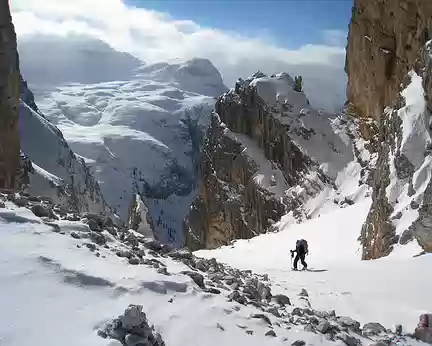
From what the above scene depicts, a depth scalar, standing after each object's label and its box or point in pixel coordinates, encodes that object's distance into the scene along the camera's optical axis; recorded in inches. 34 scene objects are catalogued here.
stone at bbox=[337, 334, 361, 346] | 309.0
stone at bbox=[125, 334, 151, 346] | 243.1
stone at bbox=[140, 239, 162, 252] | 463.1
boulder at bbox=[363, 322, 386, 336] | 350.1
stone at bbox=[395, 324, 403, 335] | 370.5
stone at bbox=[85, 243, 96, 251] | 374.0
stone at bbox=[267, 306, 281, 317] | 346.6
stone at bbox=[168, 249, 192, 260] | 460.1
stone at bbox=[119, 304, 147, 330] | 251.3
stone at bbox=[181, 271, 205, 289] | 368.4
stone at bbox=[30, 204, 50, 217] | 425.1
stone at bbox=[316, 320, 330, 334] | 318.0
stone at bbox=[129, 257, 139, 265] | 368.2
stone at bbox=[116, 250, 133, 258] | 382.0
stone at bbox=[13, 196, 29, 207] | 445.1
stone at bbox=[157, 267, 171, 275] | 362.0
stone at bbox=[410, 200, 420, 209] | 866.1
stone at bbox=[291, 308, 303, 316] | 363.3
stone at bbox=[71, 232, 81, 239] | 392.5
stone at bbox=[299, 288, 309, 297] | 489.7
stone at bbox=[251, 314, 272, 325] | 316.8
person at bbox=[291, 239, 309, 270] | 782.6
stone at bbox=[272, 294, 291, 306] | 400.3
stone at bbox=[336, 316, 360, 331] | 347.6
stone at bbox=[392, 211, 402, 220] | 904.7
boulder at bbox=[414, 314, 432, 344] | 355.9
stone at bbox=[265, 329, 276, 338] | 295.4
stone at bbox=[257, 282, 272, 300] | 407.3
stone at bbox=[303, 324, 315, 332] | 316.9
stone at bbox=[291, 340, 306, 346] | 289.4
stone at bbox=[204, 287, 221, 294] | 358.0
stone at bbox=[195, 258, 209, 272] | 450.3
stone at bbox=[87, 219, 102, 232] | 431.0
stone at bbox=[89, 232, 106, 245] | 399.6
